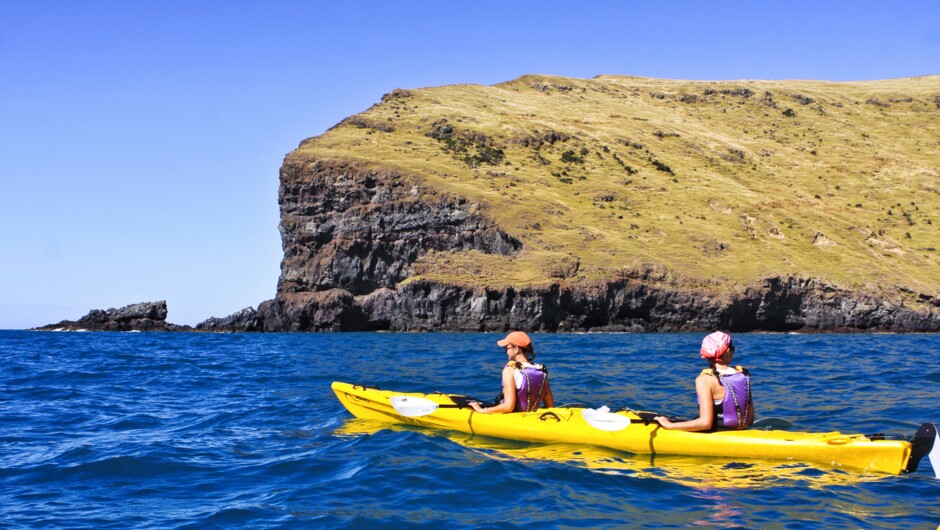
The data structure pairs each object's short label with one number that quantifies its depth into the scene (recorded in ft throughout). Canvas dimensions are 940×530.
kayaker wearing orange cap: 39.58
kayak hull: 32.04
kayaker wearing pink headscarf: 32.71
